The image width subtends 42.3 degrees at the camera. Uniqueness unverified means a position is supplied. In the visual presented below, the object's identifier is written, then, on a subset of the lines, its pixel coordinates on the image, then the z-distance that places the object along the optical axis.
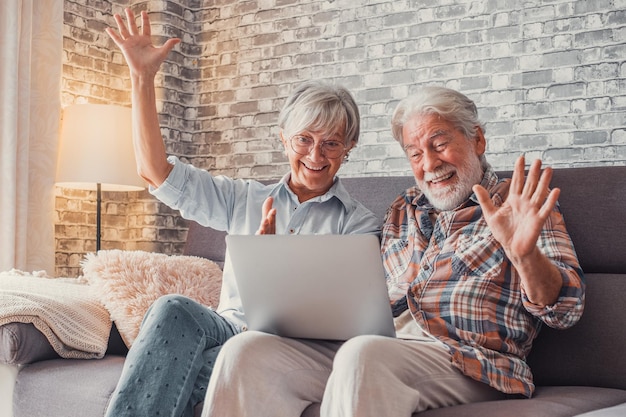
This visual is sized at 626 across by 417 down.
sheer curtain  3.36
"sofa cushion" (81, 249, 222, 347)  2.33
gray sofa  1.96
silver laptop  1.58
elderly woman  2.12
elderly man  1.60
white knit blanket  2.15
